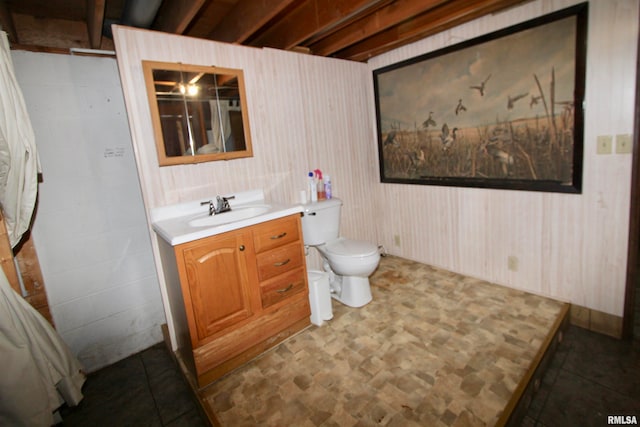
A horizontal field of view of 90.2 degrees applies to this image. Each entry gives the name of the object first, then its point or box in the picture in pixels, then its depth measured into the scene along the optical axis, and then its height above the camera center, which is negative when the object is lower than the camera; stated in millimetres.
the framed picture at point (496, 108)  1959 +274
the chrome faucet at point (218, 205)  2070 -215
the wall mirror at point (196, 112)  1922 +397
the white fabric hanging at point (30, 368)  1363 -828
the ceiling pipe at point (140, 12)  1859 +1002
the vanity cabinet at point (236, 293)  1666 -698
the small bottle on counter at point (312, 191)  2666 -230
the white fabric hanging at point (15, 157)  1465 +169
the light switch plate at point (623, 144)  1786 -66
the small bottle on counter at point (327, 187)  2750 -215
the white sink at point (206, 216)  1643 -272
